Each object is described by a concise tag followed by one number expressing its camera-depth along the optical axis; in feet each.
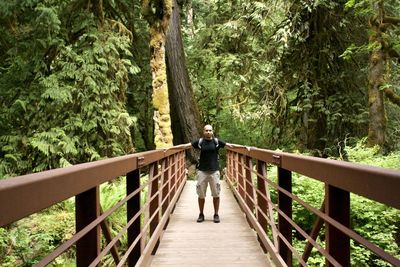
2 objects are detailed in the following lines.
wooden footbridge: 5.64
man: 26.61
